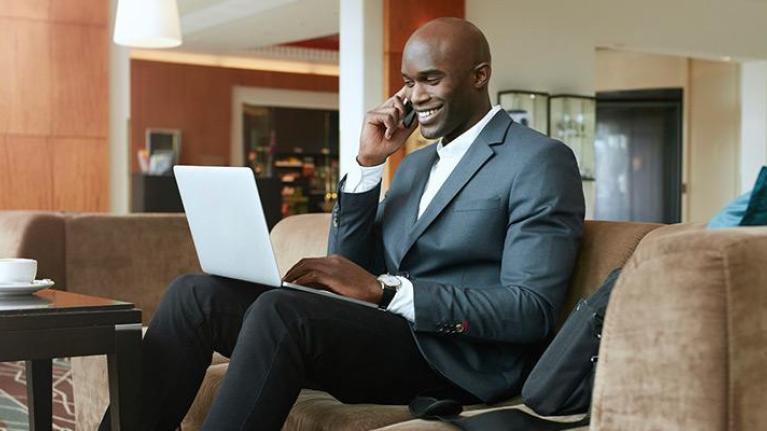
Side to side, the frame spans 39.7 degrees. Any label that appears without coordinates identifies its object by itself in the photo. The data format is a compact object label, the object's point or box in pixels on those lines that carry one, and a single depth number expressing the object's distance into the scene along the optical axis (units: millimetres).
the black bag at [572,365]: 1848
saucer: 2260
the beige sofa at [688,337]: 1320
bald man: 2020
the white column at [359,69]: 8070
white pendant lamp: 6098
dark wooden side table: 2023
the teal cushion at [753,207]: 1740
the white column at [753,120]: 11219
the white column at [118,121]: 7281
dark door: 12695
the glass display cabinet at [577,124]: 9125
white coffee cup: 2336
